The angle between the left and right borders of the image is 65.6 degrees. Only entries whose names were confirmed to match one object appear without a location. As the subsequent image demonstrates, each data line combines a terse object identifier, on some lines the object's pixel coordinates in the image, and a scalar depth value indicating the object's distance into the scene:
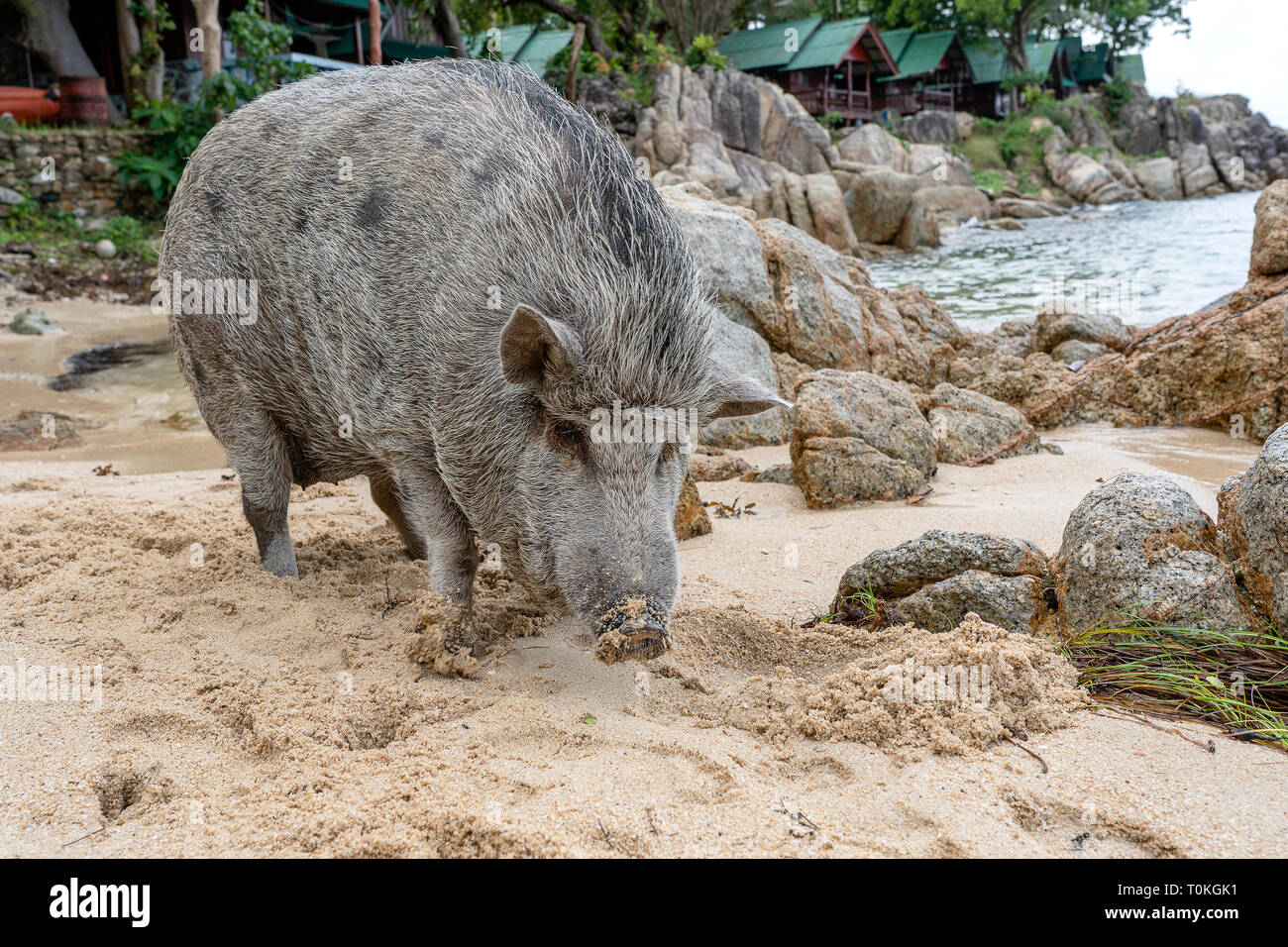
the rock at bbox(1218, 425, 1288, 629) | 2.83
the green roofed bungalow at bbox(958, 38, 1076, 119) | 53.94
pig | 3.11
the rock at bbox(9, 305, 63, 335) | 12.48
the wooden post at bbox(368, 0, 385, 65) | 15.18
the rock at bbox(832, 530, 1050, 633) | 3.40
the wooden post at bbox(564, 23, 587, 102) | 22.35
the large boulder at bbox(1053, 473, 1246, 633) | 3.02
